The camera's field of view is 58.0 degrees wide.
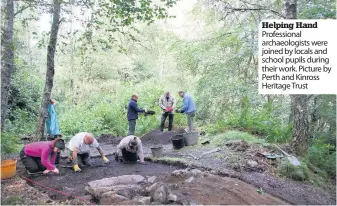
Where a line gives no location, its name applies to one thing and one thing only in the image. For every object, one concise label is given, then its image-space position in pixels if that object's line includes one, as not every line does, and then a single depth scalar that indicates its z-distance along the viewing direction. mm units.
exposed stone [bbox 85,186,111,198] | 4837
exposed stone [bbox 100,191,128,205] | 4402
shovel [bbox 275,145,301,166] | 6777
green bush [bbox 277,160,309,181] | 6594
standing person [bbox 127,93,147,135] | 9719
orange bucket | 5773
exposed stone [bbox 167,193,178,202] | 4398
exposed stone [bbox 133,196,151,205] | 4387
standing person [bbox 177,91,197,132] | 10336
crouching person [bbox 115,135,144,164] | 7257
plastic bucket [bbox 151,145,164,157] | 8039
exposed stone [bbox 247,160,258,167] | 6887
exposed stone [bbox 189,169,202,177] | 5610
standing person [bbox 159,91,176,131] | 11178
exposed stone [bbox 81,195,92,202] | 4816
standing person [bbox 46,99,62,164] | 9820
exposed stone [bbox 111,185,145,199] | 4724
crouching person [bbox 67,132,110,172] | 6473
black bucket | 8844
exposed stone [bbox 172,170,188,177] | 5637
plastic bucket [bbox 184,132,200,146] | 8938
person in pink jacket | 6023
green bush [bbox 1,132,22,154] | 7492
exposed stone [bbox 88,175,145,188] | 5227
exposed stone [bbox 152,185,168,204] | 4415
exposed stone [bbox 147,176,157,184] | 5621
